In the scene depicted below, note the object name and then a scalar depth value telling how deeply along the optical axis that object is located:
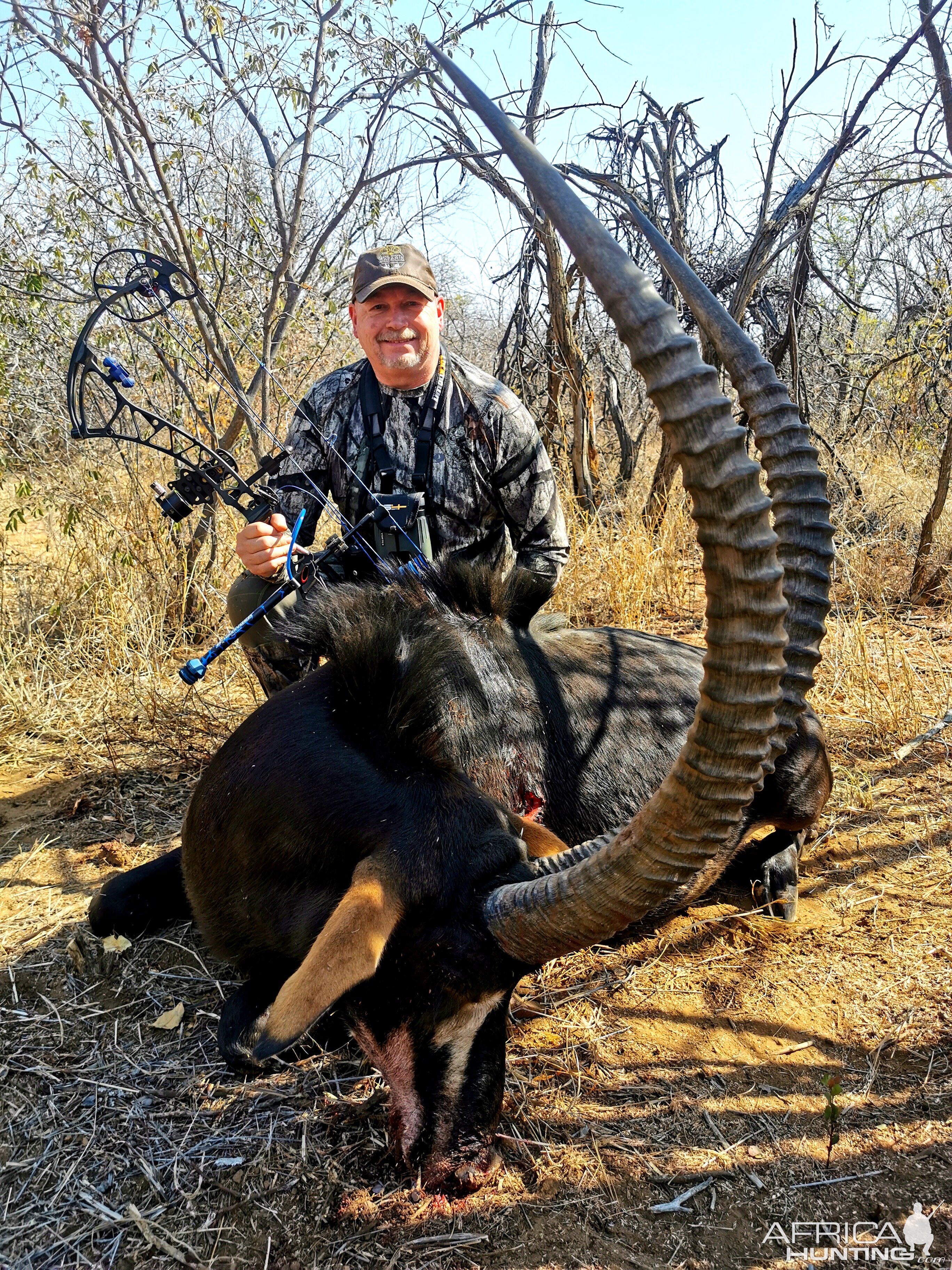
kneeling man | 4.02
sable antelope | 1.52
